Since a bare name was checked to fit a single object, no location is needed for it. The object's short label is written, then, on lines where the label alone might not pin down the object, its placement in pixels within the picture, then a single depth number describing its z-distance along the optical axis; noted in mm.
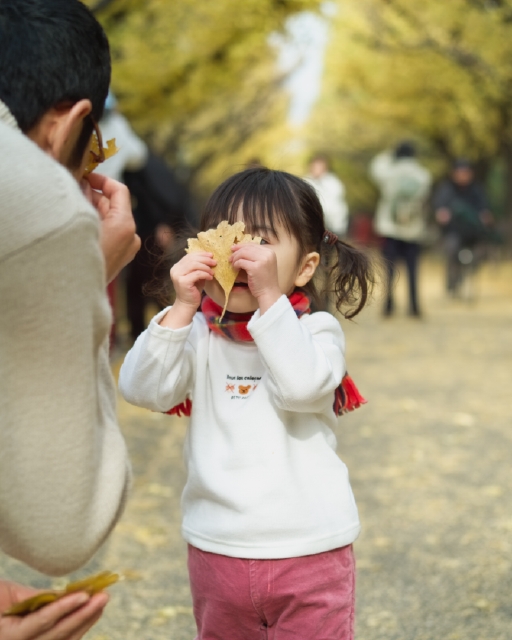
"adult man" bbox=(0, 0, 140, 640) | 1378
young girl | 2107
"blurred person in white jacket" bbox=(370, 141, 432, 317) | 11336
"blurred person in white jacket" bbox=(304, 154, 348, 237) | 10016
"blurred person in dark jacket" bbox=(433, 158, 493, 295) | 13273
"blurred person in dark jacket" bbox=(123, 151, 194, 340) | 7473
